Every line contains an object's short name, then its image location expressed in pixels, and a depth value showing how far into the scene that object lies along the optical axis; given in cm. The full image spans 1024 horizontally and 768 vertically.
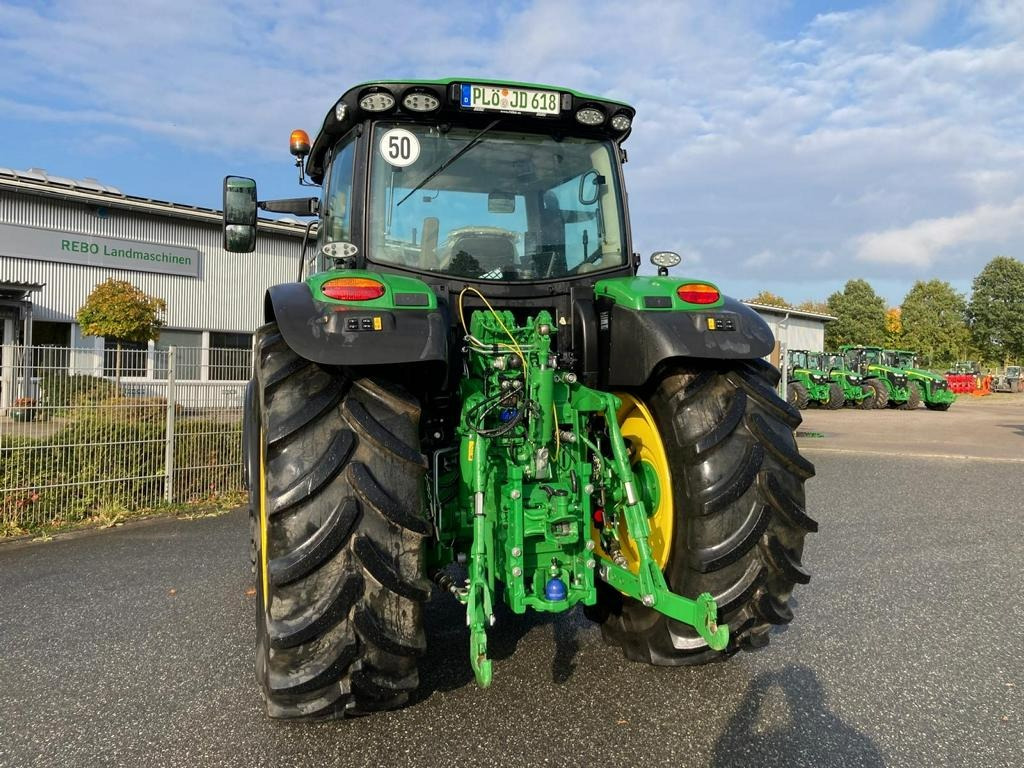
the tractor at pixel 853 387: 2422
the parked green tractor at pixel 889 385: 2420
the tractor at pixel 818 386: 2344
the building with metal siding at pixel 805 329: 4152
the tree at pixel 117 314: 1633
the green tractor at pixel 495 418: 230
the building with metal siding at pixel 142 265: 1792
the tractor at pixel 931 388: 2450
